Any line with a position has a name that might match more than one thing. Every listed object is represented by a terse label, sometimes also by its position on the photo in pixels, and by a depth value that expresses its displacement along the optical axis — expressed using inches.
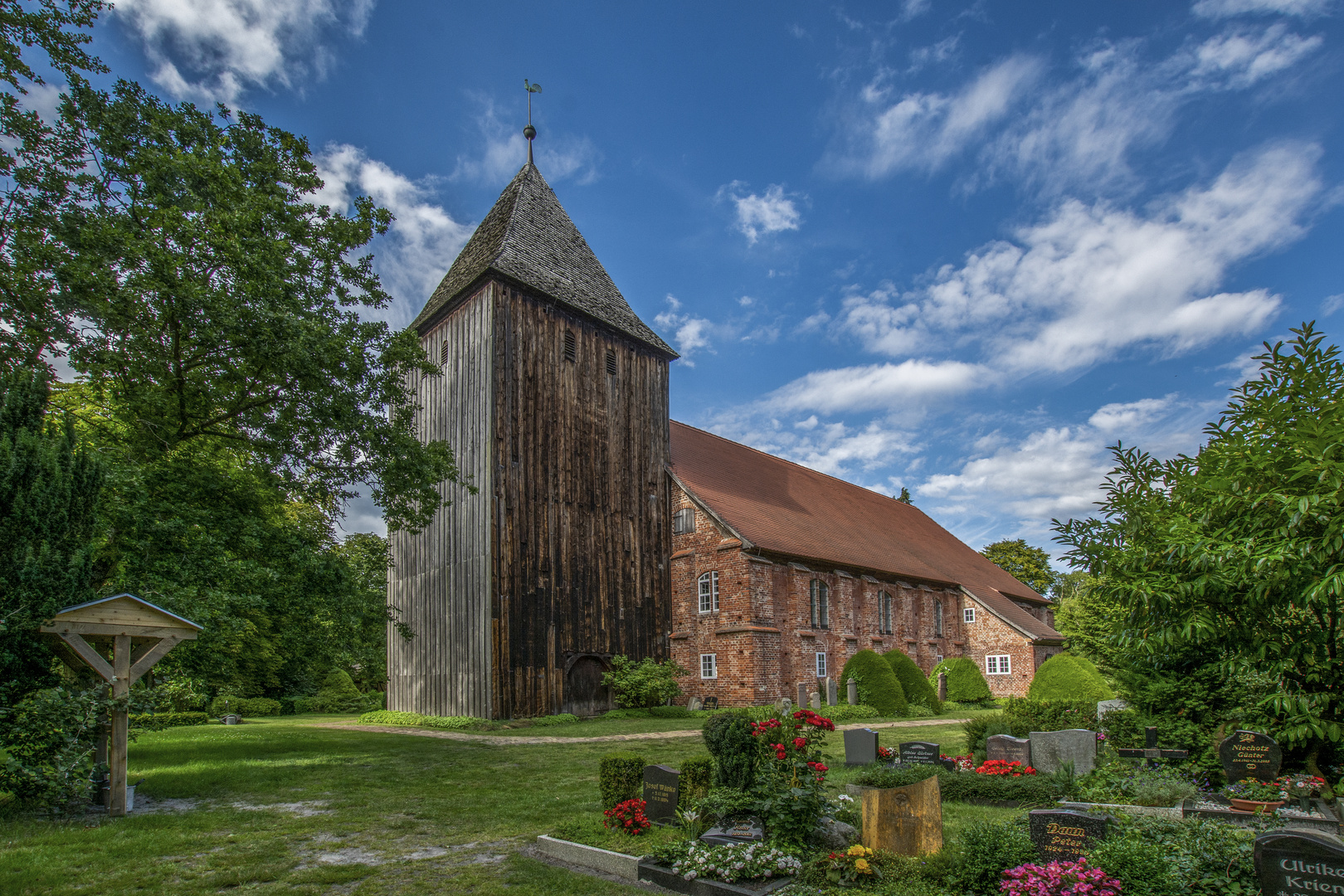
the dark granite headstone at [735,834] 260.0
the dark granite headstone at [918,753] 401.7
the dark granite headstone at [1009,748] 411.8
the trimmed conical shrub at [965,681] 1103.6
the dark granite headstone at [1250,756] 323.9
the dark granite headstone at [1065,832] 210.1
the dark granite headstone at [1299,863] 170.4
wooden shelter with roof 332.8
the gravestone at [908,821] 255.4
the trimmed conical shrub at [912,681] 933.8
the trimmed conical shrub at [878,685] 865.5
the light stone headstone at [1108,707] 448.7
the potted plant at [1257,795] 296.5
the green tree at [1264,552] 279.9
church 778.8
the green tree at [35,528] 334.0
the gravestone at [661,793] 306.0
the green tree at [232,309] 540.7
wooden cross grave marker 377.7
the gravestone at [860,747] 429.4
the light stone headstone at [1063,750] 384.5
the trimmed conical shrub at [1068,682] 705.6
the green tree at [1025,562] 1962.4
